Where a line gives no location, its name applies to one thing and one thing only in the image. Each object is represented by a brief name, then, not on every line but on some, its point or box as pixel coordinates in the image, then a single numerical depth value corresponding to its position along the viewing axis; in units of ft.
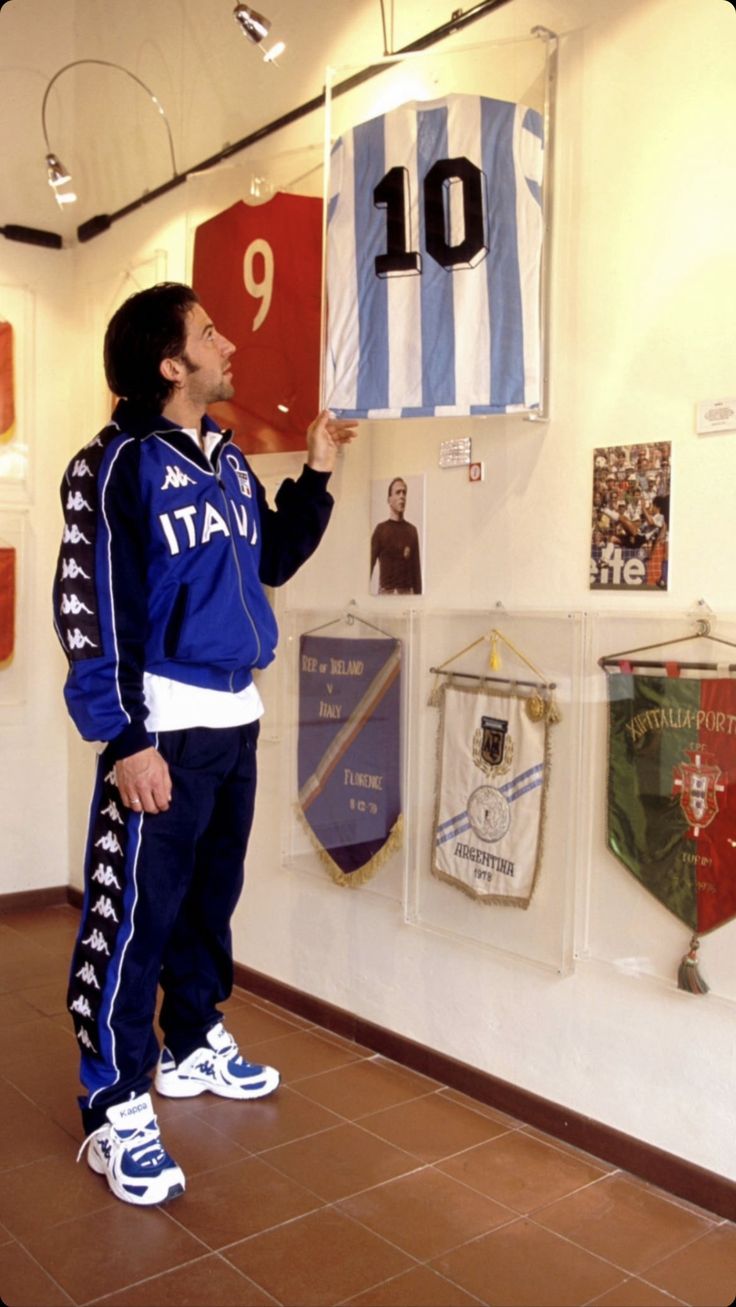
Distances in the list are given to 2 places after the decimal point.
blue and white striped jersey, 7.41
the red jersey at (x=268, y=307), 9.17
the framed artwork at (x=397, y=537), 8.70
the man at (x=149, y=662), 6.88
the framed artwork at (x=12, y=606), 12.85
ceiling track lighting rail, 8.15
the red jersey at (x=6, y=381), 12.74
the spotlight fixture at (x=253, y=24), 8.52
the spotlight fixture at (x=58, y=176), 10.84
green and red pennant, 6.61
